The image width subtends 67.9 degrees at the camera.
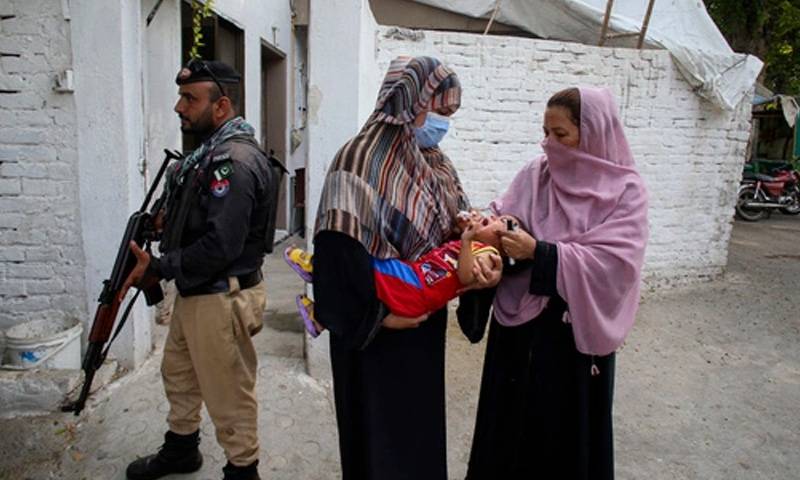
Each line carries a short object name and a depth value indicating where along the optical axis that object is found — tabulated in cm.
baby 178
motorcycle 1204
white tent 568
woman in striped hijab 177
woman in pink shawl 189
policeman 226
